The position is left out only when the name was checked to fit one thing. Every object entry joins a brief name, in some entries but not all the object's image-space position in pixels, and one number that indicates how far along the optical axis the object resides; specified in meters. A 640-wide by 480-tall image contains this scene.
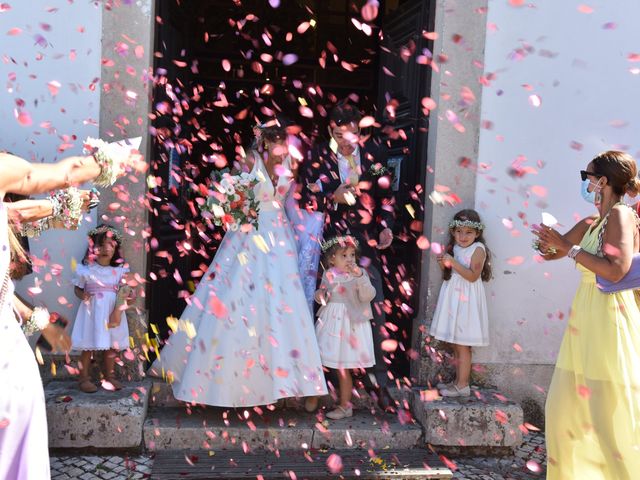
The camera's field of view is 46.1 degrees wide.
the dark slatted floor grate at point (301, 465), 4.67
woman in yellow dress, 4.01
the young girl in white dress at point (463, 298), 5.41
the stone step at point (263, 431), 5.09
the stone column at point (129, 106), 5.33
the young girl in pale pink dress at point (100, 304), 5.16
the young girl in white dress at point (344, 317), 5.30
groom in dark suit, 5.57
